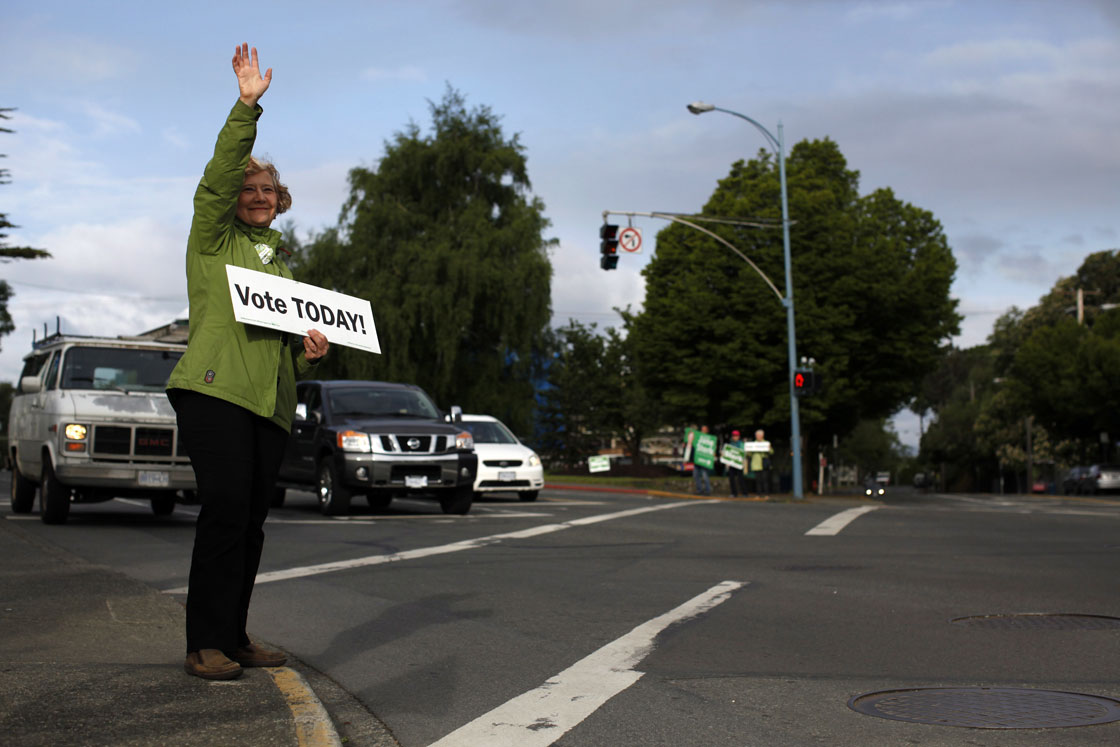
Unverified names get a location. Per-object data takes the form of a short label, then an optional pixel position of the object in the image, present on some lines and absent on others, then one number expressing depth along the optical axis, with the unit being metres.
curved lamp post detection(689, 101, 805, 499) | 29.78
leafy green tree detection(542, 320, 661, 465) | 68.88
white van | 13.59
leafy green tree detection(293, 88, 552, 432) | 43.84
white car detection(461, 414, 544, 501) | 21.52
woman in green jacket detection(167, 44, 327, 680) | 4.69
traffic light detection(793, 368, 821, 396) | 28.75
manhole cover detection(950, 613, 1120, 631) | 7.09
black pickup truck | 16.42
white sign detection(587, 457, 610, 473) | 38.62
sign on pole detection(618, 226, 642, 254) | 27.28
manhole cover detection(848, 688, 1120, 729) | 4.68
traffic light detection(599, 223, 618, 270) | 26.70
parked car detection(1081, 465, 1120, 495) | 46.28
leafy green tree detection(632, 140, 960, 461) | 41.06
